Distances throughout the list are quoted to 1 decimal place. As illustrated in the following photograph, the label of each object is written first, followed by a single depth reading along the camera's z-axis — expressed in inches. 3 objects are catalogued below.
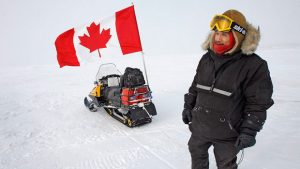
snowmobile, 241.4
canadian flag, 255.3
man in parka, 87.8
